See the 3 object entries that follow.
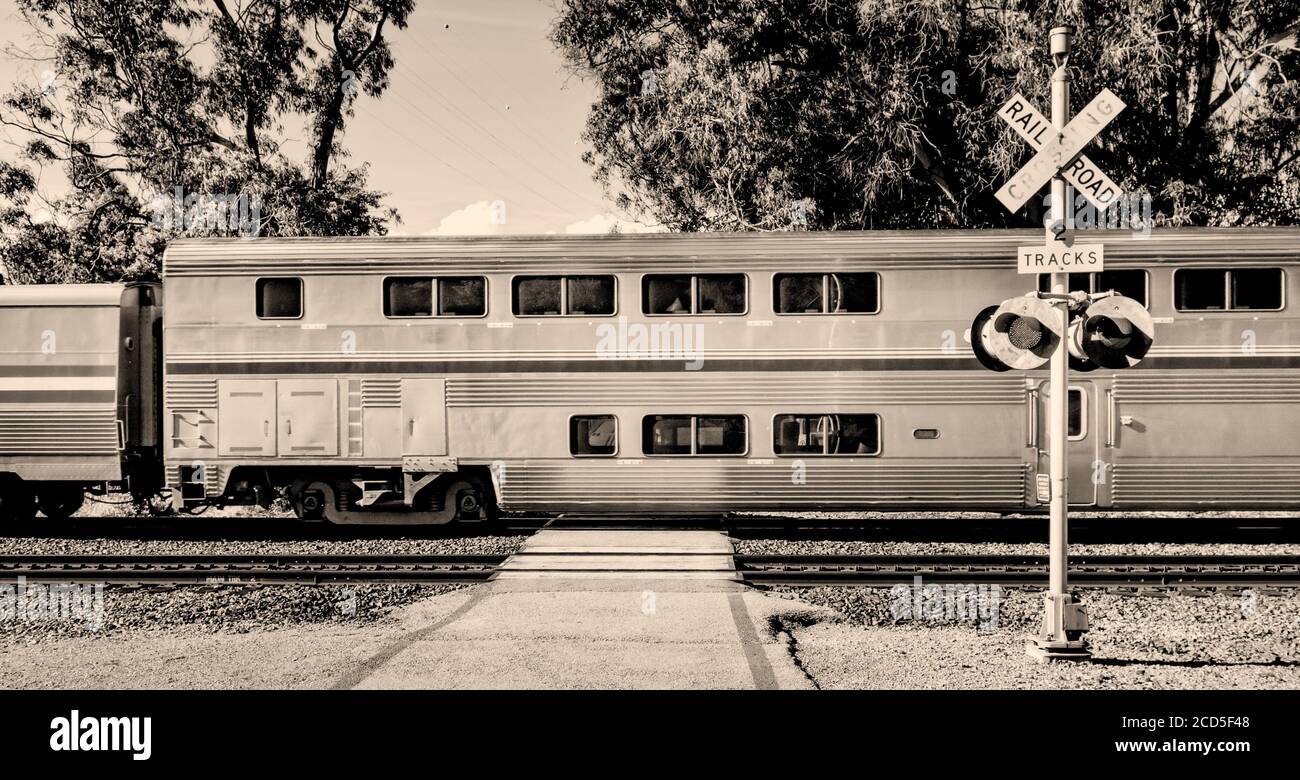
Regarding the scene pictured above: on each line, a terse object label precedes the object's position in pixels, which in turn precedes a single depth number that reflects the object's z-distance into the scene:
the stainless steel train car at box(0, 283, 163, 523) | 13.23
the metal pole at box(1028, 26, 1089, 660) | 7.54
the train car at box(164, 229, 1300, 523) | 12.38
